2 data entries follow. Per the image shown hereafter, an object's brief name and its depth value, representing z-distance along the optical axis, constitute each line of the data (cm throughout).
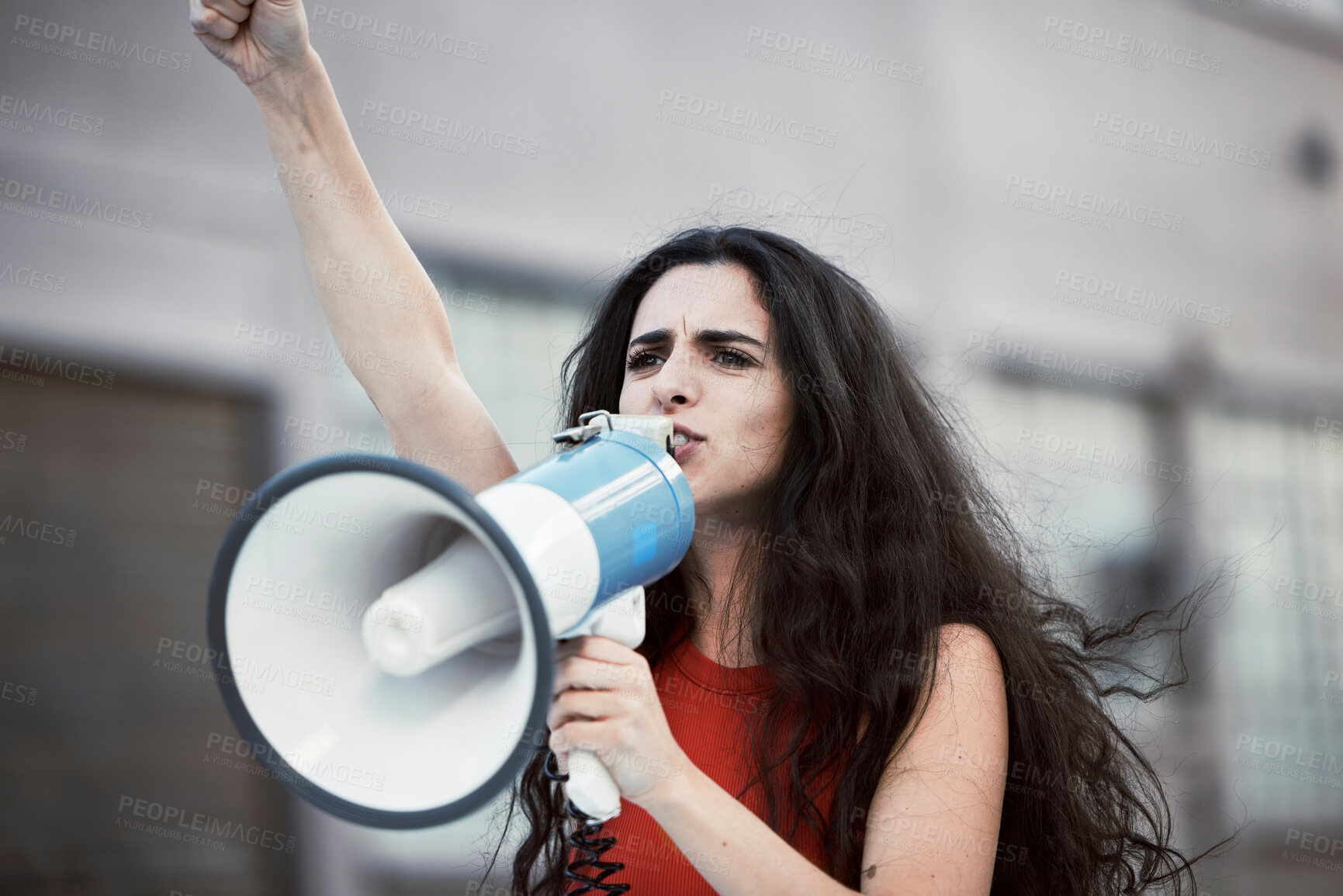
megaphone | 391
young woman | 409
